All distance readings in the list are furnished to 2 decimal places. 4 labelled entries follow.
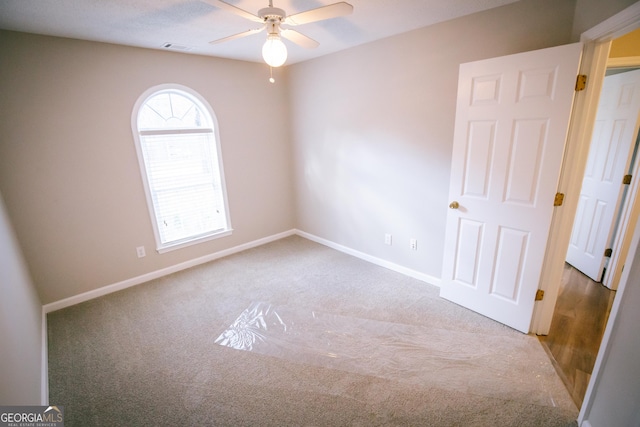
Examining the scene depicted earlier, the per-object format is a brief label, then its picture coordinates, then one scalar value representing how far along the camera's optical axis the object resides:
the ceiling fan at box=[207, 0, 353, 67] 1.54
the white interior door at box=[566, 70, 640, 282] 2.70
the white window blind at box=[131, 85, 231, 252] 3.19
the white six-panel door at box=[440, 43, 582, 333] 1.94
